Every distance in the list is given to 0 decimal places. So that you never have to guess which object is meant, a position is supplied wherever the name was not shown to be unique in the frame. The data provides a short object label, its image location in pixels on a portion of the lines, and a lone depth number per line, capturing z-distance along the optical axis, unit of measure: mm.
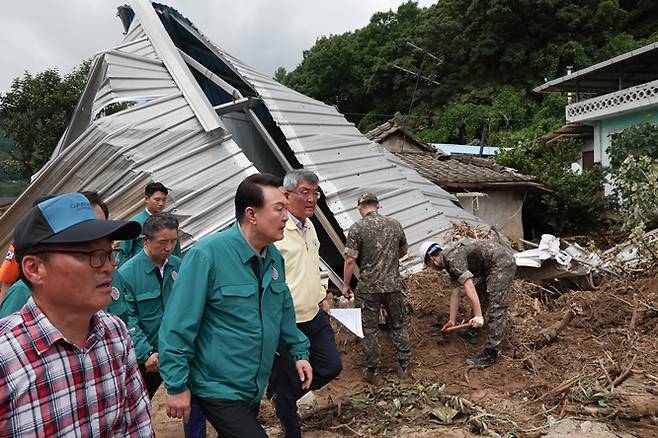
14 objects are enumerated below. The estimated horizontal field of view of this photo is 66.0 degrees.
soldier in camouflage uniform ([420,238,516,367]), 4914
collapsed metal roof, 6480
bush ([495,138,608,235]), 12477
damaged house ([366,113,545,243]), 11812
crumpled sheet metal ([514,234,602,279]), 7203
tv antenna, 31297
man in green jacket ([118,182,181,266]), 4141
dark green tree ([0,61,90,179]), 16266
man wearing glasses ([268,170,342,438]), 3373
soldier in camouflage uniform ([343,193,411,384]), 4836
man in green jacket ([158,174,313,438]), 2262
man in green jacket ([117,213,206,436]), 3195
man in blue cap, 1317
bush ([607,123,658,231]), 8094
